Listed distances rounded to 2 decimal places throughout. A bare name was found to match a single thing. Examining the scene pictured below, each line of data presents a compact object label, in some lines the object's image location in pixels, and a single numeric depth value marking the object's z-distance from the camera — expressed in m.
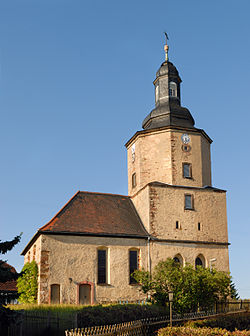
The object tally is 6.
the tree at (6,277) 15.70
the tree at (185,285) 25.48
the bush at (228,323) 21.23
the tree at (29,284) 26.80
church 27.02
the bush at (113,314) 17.90
